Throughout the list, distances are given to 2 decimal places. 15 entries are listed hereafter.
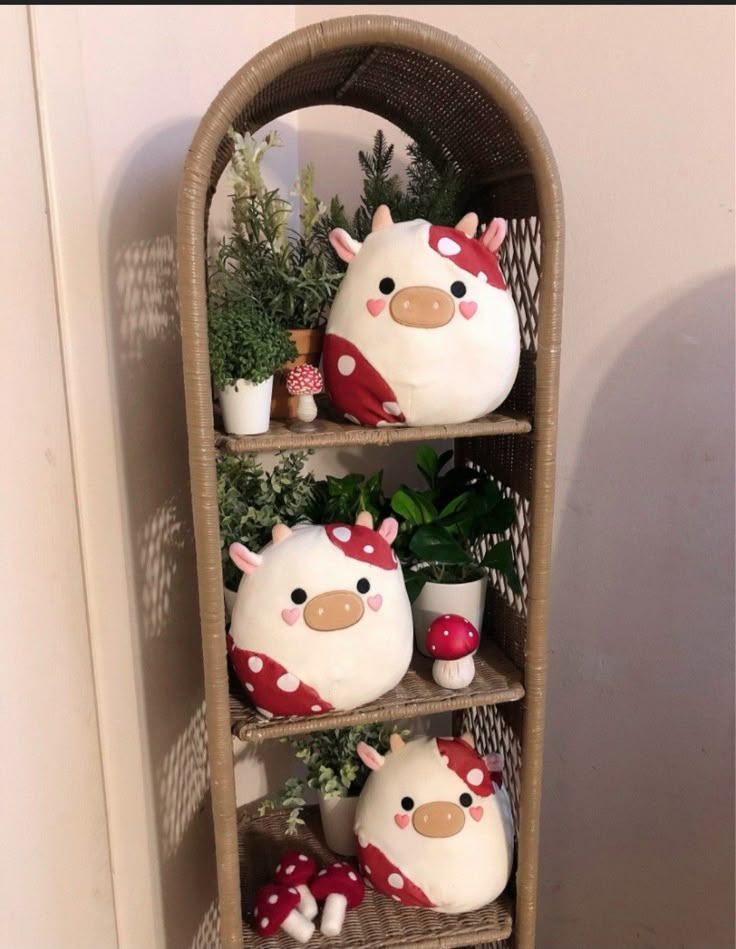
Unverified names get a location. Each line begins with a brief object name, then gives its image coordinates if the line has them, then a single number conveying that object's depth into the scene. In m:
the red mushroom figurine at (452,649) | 1.02
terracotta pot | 0.98
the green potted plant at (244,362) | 0.89
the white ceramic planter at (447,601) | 1.10
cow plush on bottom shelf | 1.05
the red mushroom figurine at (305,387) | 0.94
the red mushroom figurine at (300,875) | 1.09
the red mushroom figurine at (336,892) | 1.05
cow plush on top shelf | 0.91
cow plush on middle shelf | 0.94
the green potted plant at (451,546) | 1.08
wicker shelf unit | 0.85
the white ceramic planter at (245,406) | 0.90
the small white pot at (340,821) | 1.21
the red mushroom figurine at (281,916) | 1.05
